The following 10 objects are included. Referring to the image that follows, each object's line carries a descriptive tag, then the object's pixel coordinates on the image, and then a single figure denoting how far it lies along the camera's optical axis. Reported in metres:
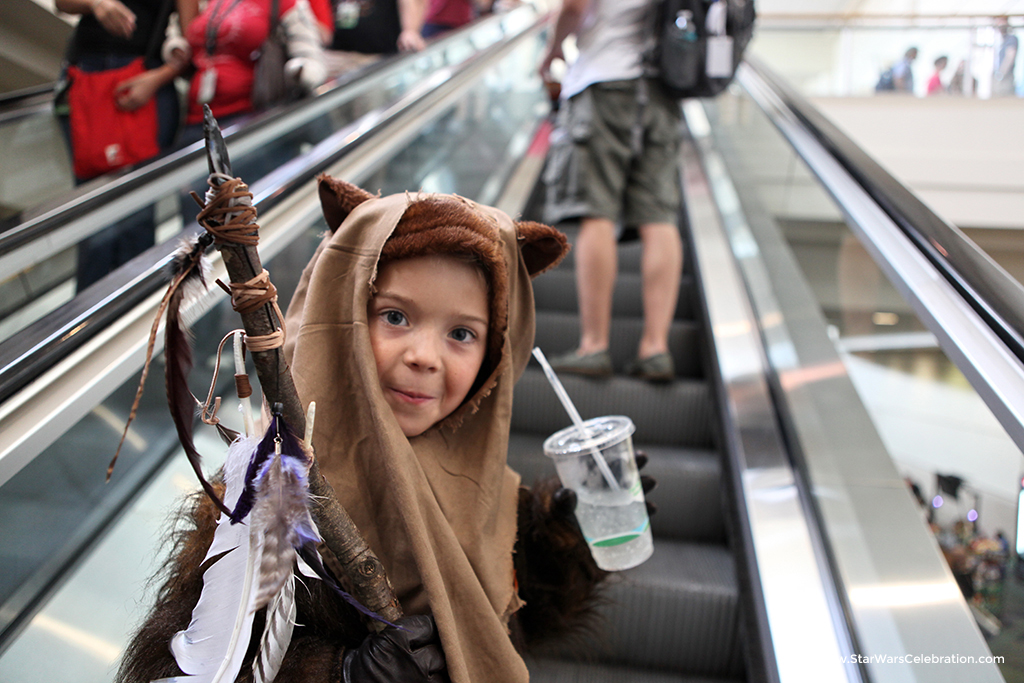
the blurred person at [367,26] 3.75
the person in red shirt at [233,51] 2.40
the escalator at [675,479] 1.10
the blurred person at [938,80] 4.96
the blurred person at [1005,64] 3.62
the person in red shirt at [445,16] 4.61
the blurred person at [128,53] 2.20
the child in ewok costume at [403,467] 0.85
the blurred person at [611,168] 2.37
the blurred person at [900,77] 5.70
